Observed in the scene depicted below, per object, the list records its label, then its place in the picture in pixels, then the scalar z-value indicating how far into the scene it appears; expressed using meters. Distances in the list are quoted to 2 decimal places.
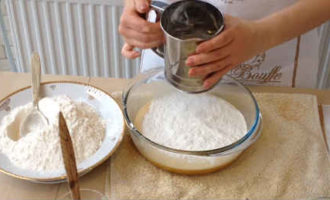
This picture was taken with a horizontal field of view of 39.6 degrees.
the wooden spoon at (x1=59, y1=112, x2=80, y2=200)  0.61
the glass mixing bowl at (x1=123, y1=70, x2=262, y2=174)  0.76
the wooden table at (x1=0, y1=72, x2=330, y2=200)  0.78
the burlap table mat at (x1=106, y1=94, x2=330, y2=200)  0.78
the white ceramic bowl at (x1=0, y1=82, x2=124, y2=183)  0.76
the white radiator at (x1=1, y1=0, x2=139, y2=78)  1.54
